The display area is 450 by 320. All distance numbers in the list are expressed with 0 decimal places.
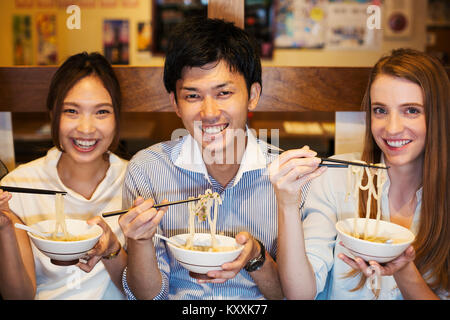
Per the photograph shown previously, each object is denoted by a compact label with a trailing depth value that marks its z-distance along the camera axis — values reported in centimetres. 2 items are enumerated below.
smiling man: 150
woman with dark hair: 165
